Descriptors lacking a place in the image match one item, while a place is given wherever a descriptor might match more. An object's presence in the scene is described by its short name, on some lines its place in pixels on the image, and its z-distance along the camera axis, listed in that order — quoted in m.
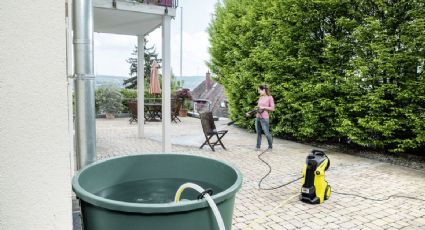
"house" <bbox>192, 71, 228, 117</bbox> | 17.67
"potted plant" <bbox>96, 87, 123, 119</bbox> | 15.69
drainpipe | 2.23
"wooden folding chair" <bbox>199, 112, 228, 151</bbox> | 8.30
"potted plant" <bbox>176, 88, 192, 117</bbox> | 16.80
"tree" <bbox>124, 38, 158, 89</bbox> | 31.39
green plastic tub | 1.43
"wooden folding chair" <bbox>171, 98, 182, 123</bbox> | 14.21
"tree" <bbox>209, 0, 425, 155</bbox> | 7.14
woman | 8.37
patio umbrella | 13.17
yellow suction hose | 1.46
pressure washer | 4.58
